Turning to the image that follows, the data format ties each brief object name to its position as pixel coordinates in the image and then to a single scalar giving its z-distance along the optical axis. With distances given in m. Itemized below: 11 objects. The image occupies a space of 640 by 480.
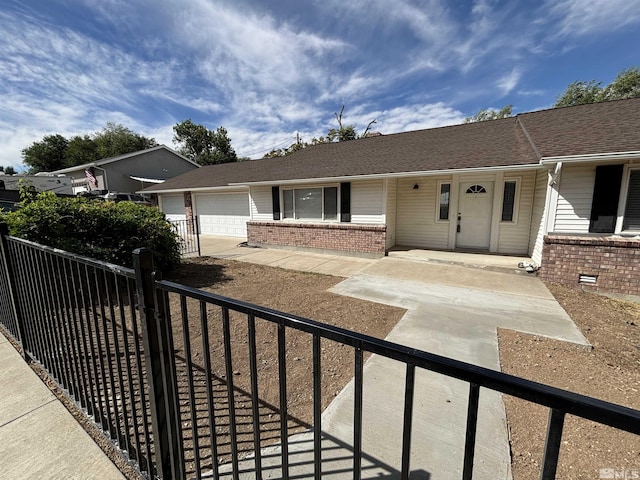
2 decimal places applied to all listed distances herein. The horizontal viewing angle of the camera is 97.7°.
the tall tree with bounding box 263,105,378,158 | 26.38
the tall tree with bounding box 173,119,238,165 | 40.62
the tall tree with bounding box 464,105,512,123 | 28.71
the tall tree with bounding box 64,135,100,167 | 36.81
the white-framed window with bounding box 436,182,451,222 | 9.05
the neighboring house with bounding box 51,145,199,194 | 20.75
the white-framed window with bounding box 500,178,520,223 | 8.13
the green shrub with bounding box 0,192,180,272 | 4.49
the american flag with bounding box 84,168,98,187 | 21.00
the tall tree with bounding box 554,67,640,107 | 21.41
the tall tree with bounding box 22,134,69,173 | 38.44
